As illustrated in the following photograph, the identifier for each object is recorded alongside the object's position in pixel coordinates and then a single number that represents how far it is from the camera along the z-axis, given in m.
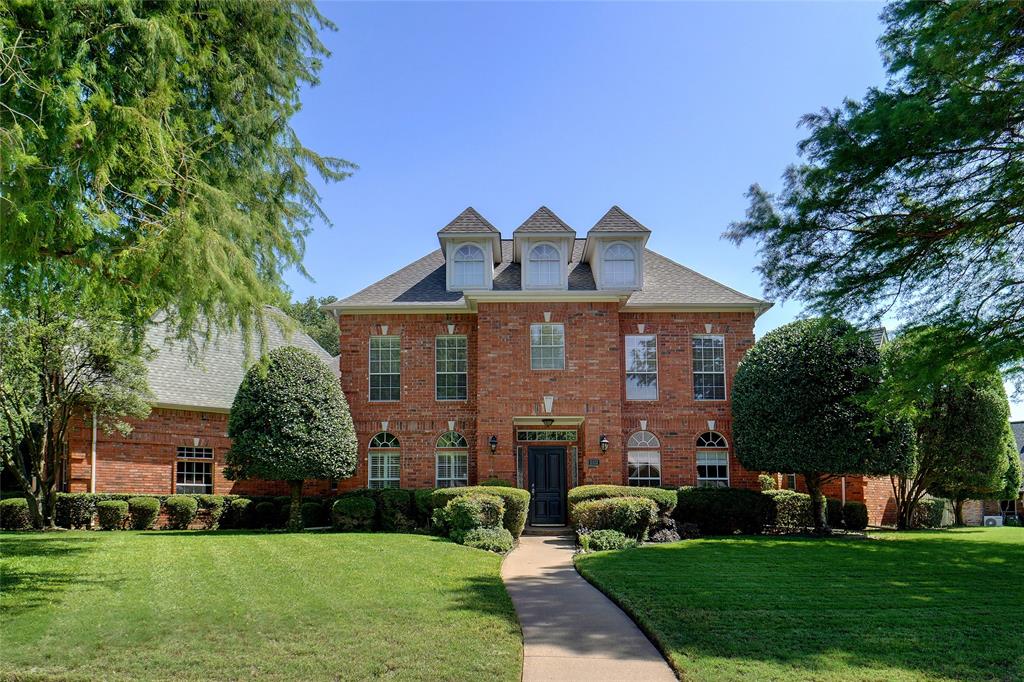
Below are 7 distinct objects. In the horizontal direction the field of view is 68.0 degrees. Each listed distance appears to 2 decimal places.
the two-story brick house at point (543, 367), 19.25
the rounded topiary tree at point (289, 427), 17.28
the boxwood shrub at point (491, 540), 14.33
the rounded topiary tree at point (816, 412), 16.98
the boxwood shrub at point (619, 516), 15.34
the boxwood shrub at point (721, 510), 17.52
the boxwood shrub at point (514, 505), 16.45
